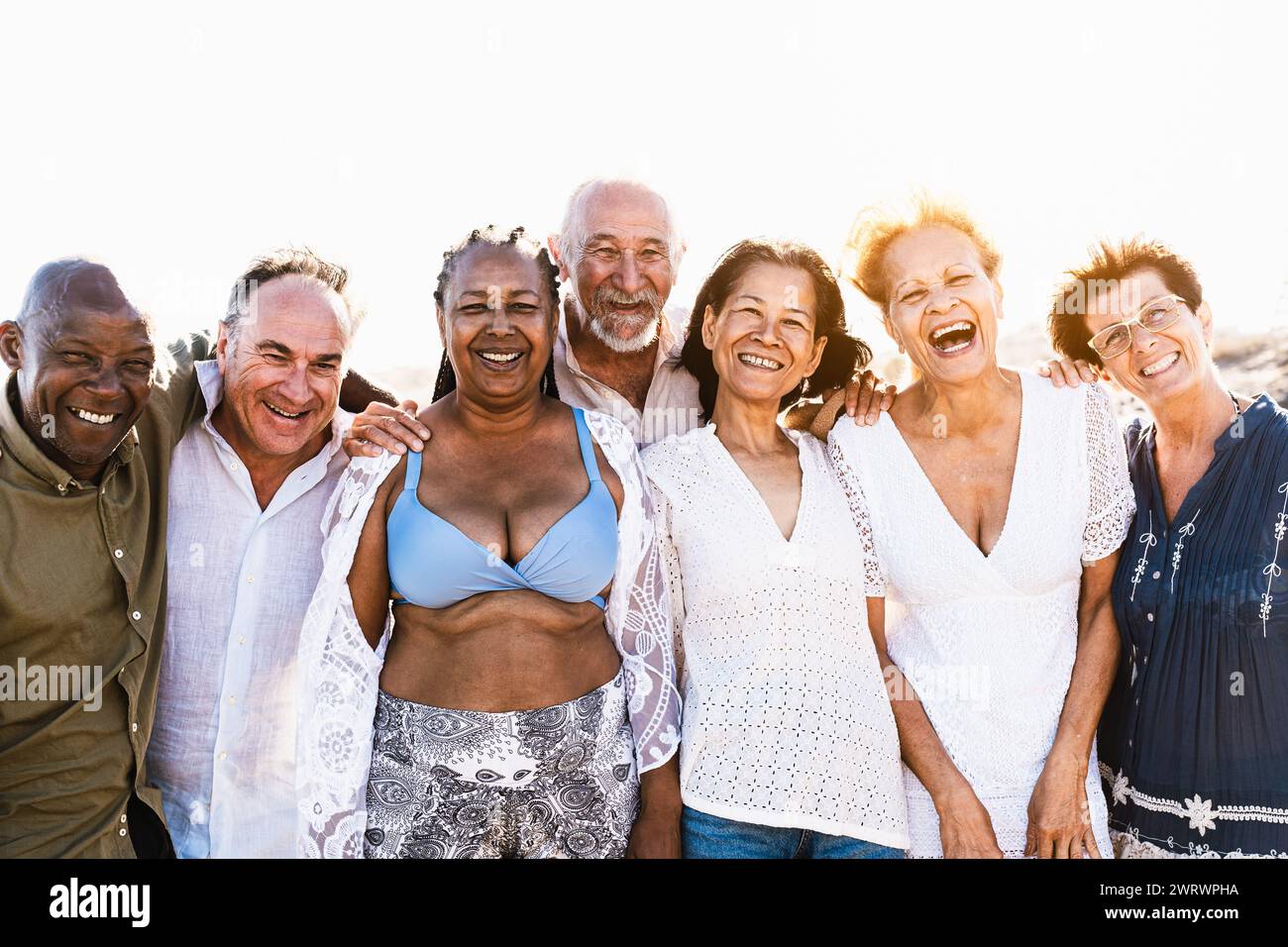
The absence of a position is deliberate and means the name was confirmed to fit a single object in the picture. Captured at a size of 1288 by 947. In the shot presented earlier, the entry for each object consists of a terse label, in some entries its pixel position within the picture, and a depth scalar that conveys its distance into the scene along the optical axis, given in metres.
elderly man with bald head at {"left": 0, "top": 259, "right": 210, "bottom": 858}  3.67
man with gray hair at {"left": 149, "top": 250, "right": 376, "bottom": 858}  4.04
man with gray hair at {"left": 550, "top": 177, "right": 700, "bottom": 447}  4.88
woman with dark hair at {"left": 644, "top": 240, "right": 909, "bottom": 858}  3.71
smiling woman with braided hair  3.65
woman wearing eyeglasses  3.90
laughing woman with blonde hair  3.99
